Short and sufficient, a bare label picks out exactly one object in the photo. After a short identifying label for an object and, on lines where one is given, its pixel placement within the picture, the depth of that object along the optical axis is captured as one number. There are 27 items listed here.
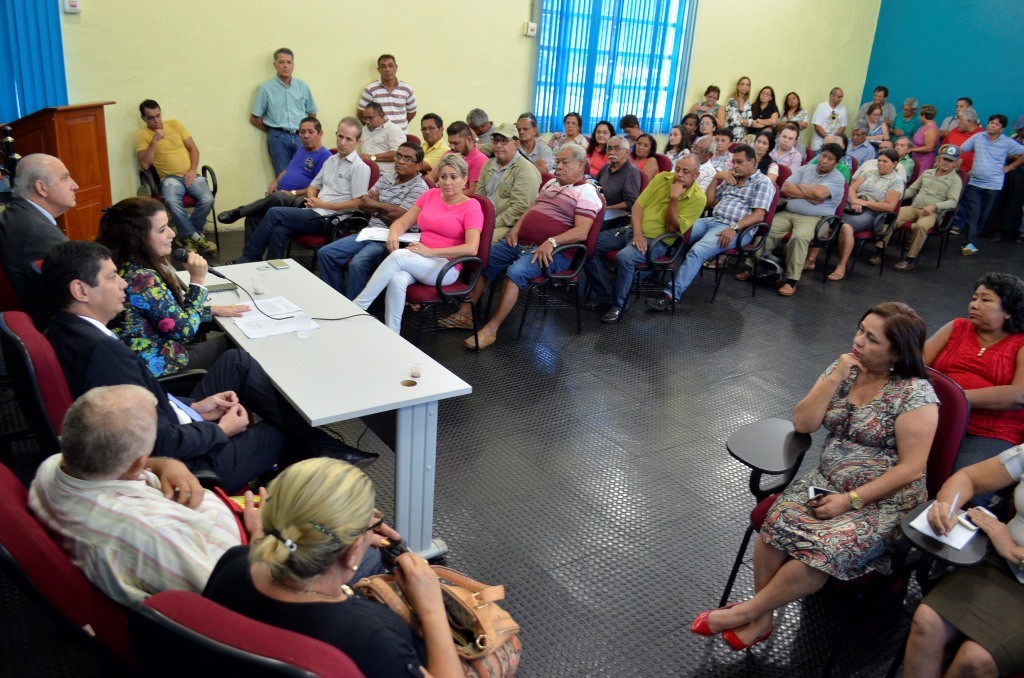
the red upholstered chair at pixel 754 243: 5.57
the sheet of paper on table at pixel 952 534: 1.96
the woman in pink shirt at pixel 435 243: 4.17
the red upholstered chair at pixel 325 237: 5.17
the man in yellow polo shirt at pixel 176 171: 6.07
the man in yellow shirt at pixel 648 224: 5.06
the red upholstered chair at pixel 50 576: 1.39
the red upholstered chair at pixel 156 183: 6.08
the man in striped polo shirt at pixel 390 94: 7.01
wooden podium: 4.98
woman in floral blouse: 2.57
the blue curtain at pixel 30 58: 5.43
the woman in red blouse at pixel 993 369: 2.67
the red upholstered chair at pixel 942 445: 2.20
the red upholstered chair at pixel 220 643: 1.02
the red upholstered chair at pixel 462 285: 4.18
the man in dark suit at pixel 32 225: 2.94
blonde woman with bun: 1.24
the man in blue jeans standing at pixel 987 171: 8.12
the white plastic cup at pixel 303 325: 2.77
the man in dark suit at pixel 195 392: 2.12
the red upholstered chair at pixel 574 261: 4.64
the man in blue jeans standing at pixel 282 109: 6.64
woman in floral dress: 2.14
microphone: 2.98
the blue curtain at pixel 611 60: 8.23
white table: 2.29
